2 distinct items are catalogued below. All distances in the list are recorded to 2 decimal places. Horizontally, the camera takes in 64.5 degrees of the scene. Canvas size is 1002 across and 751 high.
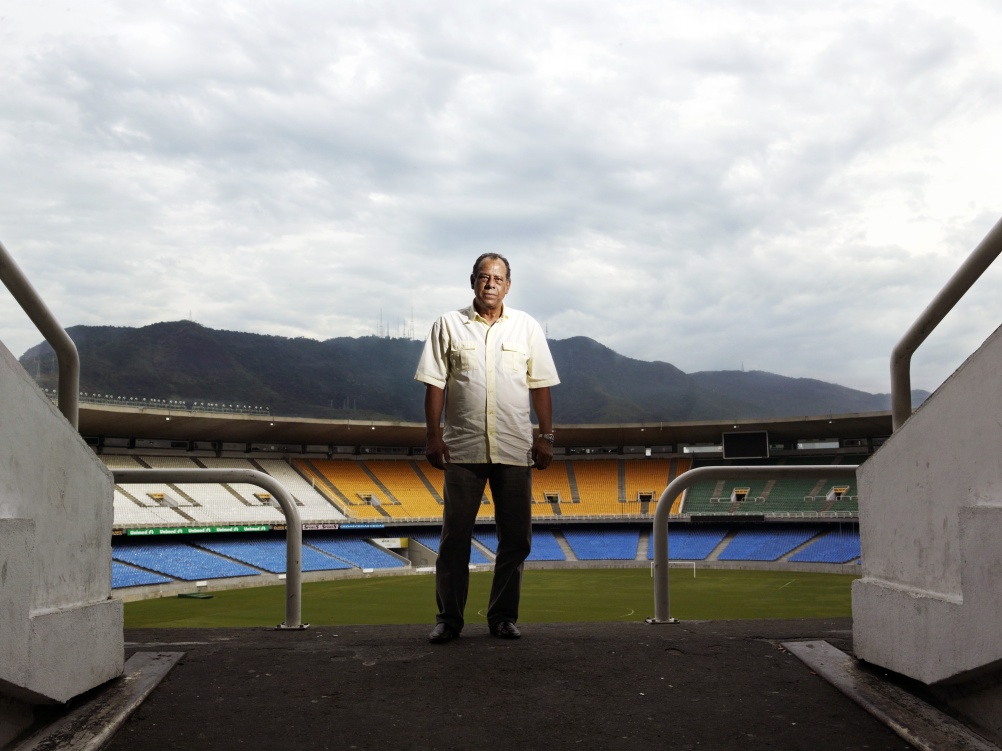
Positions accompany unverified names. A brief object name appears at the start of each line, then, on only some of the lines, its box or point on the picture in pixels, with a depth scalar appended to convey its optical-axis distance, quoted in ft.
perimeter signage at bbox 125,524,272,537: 92.17
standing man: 10.79
